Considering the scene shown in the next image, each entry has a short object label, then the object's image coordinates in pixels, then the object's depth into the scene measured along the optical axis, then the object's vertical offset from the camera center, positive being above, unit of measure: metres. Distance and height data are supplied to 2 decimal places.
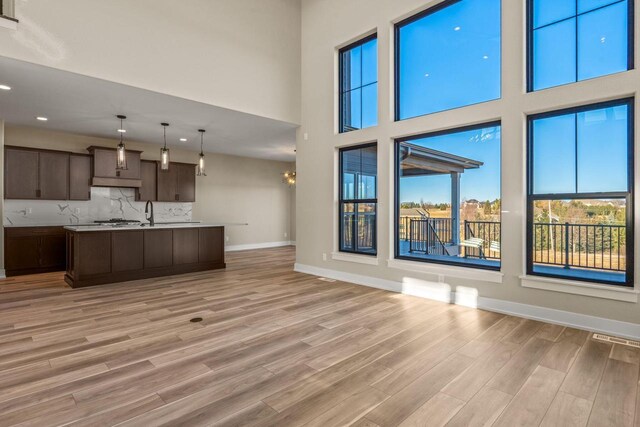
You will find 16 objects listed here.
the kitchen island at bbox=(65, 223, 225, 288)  5.02 -0.67
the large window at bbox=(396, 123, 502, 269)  4.01 +0.22
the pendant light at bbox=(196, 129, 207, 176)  6.02 +0.87
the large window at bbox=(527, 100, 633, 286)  3.11 +0.20
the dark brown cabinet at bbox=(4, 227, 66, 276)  5.79 -0.69
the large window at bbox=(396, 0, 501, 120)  3.96 +2.08
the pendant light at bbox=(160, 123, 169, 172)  5.56 +0.94
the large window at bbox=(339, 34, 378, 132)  5.13 +2.11
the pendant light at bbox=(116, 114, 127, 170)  5.04 +0.88
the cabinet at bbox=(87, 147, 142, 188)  6.68 +0.89
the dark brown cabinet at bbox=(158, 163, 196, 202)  7.73 +0.71
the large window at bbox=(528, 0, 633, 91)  3.12 +1.78
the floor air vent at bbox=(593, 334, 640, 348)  2.82 -1.13
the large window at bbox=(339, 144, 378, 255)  5.21 +0.24
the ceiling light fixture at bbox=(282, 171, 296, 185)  9.20 +1.02
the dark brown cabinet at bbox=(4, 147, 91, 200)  5.91 +0.72
